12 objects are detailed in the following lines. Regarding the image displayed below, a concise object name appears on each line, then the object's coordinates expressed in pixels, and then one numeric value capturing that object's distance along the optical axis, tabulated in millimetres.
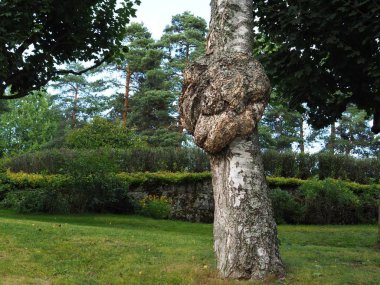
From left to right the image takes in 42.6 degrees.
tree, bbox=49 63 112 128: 42109
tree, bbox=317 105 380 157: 37875
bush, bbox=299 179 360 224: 16766
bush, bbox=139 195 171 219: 15500
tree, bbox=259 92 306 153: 37000
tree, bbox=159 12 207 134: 34344
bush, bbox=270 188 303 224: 16245
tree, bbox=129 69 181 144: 33344
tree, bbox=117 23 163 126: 35206
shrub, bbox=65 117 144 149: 24625
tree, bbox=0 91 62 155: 44750
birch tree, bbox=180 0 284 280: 5703
